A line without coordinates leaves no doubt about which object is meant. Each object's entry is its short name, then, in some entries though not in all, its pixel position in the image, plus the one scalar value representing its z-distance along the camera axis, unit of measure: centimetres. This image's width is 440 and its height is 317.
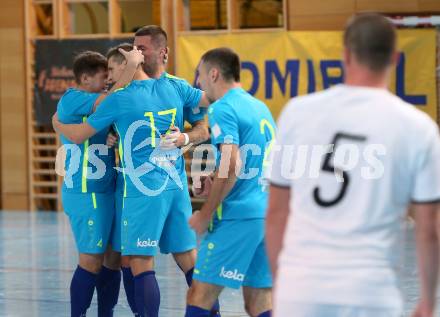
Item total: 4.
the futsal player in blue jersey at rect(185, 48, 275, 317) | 926
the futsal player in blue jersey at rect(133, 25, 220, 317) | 1174
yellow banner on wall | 2536
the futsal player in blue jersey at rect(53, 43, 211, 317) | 1145
